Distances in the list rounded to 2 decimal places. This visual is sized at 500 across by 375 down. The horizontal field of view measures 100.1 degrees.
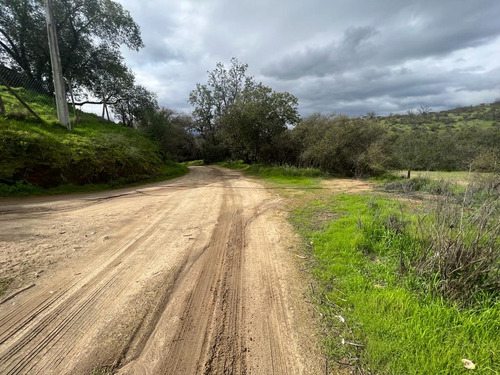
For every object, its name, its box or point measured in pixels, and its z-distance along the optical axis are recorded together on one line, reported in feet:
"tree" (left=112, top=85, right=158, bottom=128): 75.46
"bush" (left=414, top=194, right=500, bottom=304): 7.64
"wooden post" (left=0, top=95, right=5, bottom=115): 37.28
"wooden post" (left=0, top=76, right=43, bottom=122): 39.96
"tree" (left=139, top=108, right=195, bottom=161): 72.13
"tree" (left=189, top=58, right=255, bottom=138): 103.09
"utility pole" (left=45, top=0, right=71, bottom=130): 44.78
